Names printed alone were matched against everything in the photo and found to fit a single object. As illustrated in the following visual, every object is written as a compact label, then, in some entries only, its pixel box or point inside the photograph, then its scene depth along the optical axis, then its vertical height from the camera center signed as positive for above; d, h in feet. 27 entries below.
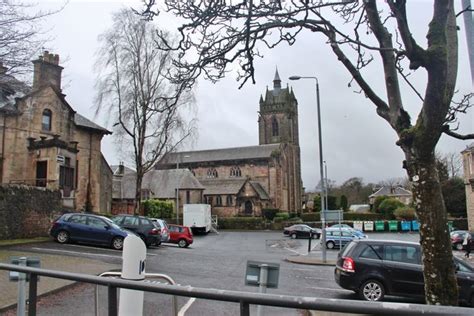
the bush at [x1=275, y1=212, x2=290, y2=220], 217.03 -2.82
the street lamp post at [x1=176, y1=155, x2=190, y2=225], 211.25 +14.46
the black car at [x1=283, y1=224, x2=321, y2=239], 149.70 -7.76
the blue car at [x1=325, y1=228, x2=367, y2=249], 111.79 -7.13
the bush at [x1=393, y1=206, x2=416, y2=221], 191.27 -1.90
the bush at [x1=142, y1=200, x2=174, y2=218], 177.27 +0.99
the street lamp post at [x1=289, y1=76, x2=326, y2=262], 74.66 +9.00
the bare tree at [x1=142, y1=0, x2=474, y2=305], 17.26 +5.43
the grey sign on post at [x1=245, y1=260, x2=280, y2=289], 17.94 -2.69
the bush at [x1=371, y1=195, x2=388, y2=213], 225.35 +3.68
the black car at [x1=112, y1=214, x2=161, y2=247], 78.07 -2.85
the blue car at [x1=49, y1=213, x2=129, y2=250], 68.69 -3.20
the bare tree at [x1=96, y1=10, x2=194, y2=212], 98.68 +25.54
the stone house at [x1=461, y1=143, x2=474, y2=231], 150.10 +10.64
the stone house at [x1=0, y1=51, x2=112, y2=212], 105.81 +17.07
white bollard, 12.80 -1.42
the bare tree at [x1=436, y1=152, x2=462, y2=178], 243.58 +22.79
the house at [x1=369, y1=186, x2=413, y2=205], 315.74 +12.58
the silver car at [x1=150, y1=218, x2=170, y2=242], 84.46 -3.70
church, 232.32 +25.11
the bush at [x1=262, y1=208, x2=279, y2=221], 224.72 -1.77
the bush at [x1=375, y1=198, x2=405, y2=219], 206.18 +0.93
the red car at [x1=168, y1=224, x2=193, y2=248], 93.81 -5.78
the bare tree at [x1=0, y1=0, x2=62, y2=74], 36.95 +14.11
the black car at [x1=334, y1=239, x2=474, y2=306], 37.32 -5.51
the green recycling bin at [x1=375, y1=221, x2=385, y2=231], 181.60 -6.97
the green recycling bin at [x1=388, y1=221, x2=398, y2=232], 180.96 -7.18
